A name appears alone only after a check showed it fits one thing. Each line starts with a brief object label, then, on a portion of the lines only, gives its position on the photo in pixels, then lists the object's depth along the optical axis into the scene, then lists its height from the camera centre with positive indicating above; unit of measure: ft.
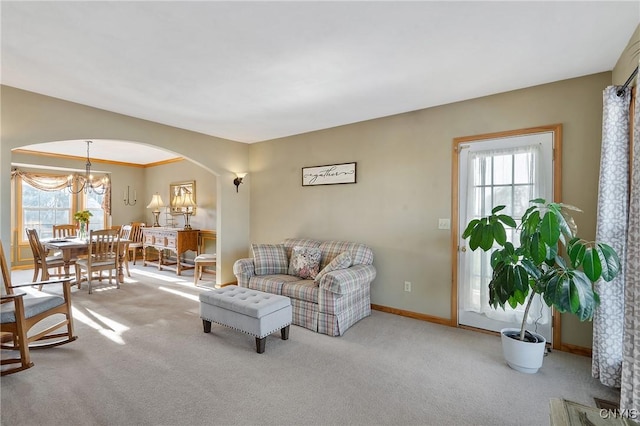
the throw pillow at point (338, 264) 11.23 -2.09
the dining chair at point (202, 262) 17.08 -3.02
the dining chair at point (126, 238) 18.15 -2.07
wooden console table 19.72 -2.24
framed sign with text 13.84 +1.72
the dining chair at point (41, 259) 15.55 -2.71
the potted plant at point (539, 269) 6.77 -1.45
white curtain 9.73 +0.55
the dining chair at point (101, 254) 15.49 -2.44
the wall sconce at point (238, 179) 17.14 +1.73
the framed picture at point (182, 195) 20.52 +0.96
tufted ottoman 9.16 -3.31
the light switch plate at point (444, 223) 11.30 -0.51
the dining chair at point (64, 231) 19.46 -1.47
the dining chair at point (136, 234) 23.70 -2.01
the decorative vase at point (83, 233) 17.89 -1.46
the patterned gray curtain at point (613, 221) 7.32 -0.25
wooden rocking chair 7.75 -3.07
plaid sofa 10.43 -2.93
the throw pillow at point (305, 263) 12.53 -2.26
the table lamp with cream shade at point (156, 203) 22.34 +0.44
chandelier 23.41 +1.92
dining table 15.56 -2.05
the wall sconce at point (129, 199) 25.79 +0.81
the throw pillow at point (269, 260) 13.23 -2.26
